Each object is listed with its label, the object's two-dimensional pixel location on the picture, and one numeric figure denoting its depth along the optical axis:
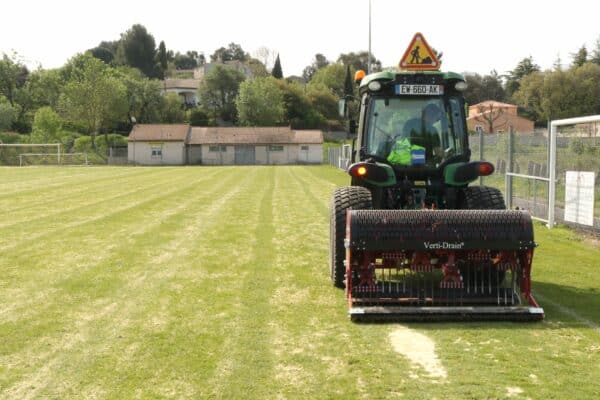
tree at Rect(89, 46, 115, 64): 127.93
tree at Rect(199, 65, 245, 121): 88.25
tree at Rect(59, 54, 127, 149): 70.25
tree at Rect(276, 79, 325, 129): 88.61
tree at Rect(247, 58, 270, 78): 117.61
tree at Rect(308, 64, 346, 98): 105.94
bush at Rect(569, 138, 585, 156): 11.81
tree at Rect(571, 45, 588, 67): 70.75
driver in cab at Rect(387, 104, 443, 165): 8.00
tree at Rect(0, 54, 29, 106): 83.94
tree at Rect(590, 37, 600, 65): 70.19
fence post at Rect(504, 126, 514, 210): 15.03
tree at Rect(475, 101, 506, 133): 54.91
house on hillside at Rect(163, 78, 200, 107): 106.81
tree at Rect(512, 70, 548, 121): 57.94
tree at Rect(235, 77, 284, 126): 79.81
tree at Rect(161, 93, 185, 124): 83.62
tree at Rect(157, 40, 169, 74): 131.19
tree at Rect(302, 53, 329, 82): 139.38
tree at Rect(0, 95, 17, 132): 72.75
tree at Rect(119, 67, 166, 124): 81.25
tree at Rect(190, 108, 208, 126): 85.88
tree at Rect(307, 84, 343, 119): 93.50
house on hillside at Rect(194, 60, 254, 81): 116.19
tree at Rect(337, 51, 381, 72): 116.00
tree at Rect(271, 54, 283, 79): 114.38
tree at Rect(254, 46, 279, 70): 128.55
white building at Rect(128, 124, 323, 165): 66.62
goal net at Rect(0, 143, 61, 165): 57.50
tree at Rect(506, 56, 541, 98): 83.94
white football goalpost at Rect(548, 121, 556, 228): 12.77
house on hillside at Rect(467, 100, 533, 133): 57.78
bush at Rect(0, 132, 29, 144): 68.19
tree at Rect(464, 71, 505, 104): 84.44
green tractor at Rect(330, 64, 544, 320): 6.41
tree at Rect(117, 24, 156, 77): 117.94
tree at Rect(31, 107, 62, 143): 70.19
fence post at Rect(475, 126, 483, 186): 16.83
